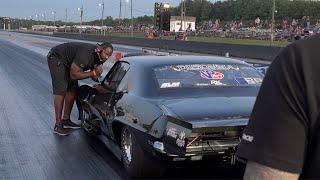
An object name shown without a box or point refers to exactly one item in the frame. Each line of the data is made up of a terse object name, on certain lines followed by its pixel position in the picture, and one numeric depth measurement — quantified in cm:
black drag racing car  515
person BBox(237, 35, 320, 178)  171
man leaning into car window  871
